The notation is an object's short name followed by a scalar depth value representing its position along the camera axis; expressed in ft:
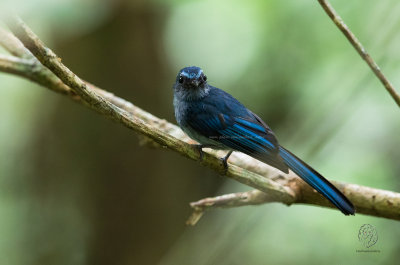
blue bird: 21.58
